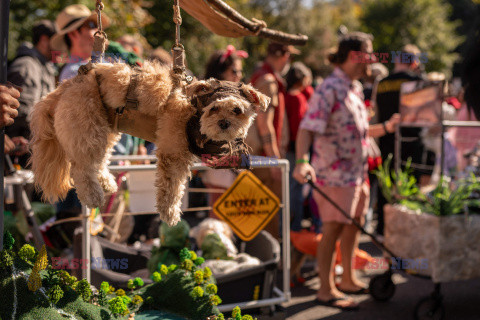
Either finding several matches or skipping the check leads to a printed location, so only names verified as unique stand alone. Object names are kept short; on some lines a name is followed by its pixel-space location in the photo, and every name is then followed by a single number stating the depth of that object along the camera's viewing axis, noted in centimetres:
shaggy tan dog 282
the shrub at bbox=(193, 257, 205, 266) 421
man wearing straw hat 512
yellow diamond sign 489
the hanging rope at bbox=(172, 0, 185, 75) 298
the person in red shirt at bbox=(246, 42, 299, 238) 602
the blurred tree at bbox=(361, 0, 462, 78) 3862
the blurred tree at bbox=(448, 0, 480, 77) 454
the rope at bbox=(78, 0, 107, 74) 303
